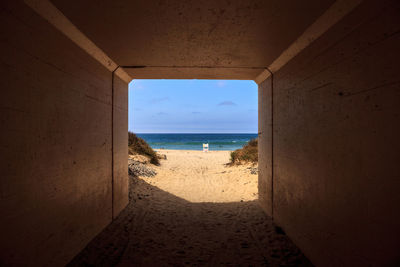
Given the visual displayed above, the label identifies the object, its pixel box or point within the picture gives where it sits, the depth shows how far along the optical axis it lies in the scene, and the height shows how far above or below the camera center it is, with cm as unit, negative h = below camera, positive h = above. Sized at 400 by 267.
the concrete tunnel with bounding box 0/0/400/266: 174 +33
